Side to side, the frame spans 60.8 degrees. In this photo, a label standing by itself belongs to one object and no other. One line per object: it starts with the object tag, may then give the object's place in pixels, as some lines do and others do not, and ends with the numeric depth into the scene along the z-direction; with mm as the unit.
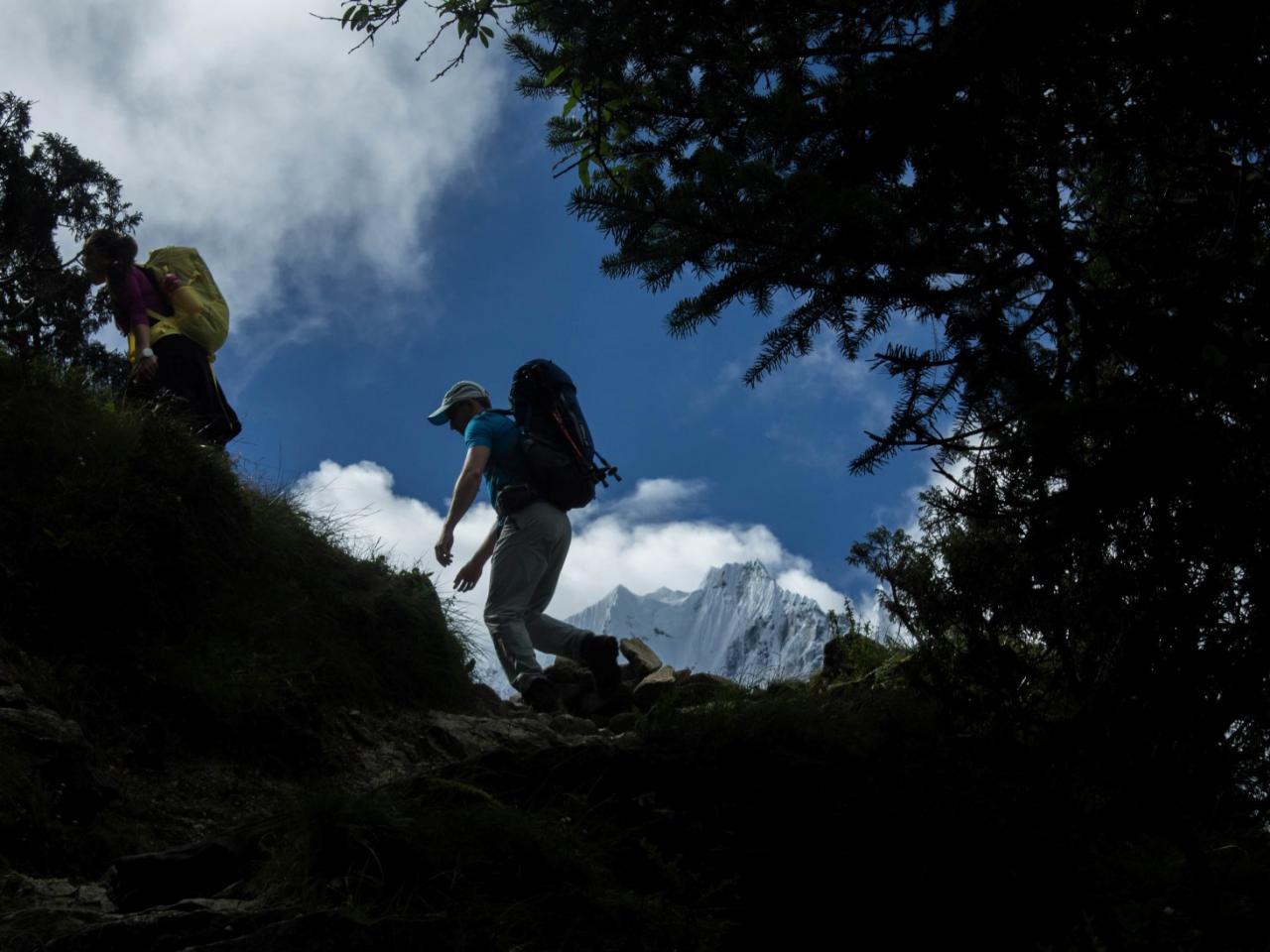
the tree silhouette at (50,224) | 15234
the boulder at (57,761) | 4070
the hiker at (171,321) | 8133
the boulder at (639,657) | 9477
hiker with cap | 8094
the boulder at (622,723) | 7098
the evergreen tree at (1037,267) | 3012
